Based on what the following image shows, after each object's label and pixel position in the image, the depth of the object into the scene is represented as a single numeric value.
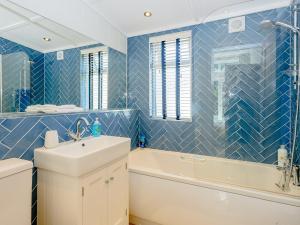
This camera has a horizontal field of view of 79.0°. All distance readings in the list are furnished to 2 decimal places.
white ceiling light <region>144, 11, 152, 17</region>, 2.26
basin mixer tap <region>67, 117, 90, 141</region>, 1.68
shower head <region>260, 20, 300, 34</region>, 1.80
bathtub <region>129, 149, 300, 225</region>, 1.47
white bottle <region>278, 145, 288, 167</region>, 1.94
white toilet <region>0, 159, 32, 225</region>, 0.98
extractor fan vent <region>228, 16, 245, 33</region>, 2.15
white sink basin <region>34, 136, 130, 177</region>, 1.17
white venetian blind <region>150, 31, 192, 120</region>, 2.57
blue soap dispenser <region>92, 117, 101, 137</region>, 1.93
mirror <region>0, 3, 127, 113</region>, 1.32
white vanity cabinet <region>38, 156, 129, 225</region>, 1.21
